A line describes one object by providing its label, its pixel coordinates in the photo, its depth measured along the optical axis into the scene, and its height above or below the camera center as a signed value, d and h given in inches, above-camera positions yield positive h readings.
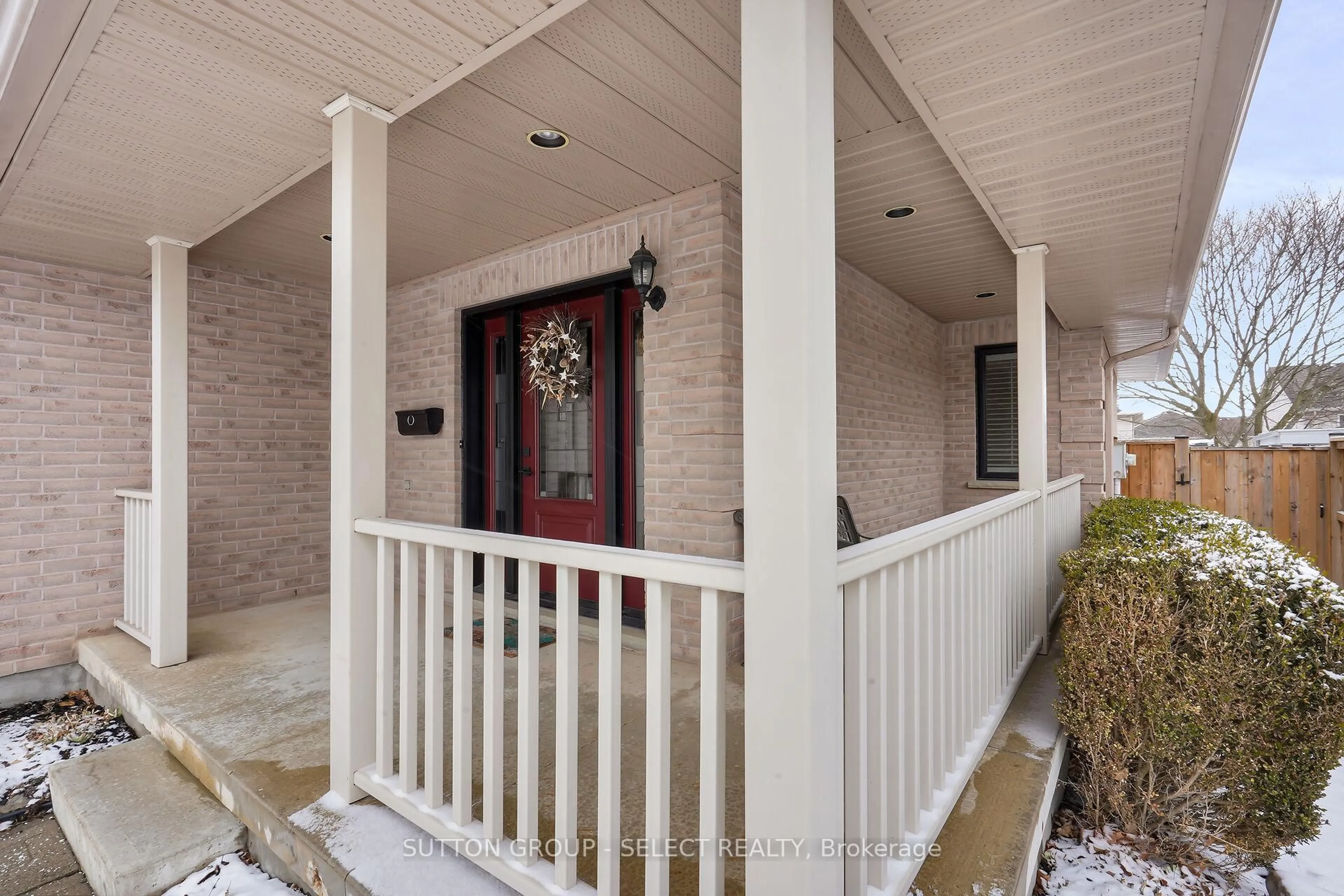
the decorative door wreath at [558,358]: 156.6 +23.4
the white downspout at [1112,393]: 219.3 +21.8
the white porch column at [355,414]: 78.1 +4.8
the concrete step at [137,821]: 74.8 -48.0
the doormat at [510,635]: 134.5 -41.9
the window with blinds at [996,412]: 223.6 +12.5
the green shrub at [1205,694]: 77.5 -32.4
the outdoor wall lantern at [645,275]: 124.6 +34.9
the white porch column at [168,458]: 126.1 -0.9
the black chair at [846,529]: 150.6 -19.7
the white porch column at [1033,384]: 130.1 +13.1
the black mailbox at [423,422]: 175.3 +8.4
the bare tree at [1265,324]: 347.6 +71.1
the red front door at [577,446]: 147.6 +1.1
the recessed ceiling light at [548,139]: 99.7 +50.3
